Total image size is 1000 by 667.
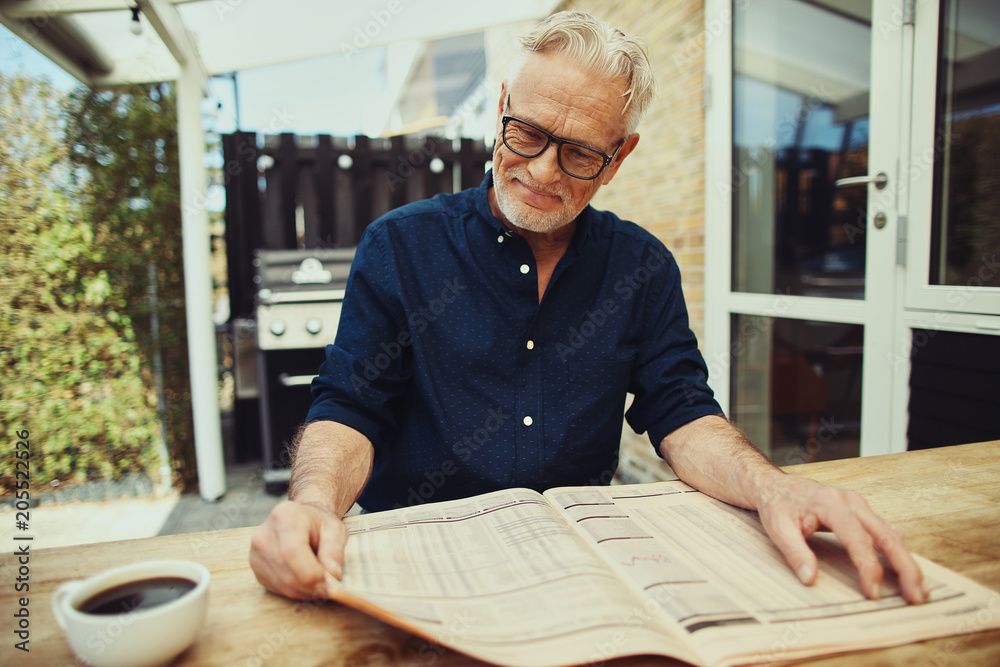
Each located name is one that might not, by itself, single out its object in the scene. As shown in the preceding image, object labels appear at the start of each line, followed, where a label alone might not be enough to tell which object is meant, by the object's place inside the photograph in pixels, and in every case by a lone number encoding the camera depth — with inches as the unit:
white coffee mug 18.2
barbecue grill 124.2
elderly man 47.1
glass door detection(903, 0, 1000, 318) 66.0
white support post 122.4
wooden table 20.7
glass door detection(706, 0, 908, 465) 78.4
